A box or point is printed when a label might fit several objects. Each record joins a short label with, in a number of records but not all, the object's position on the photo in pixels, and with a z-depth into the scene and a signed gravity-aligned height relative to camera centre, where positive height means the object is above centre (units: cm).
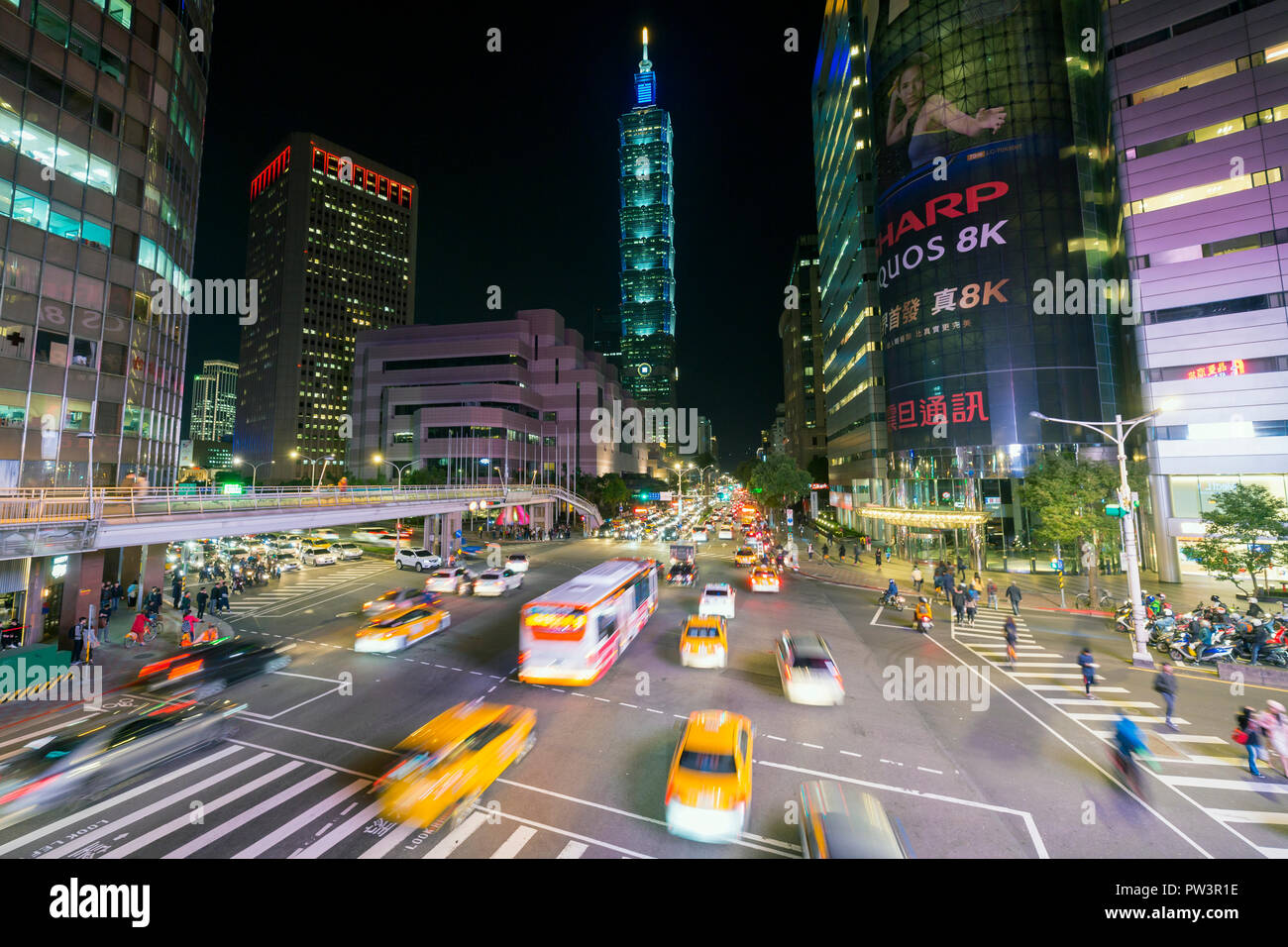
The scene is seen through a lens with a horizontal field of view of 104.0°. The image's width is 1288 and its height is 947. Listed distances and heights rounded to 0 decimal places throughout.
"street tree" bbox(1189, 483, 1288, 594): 2459 -169
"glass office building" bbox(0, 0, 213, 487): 2378 +1468
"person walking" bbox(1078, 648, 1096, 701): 1521 -508
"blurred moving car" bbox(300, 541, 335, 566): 4081 -390
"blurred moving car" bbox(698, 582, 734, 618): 2375 -468
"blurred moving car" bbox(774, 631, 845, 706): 1494 -524
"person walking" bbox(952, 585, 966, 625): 2397 -480
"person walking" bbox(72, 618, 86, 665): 1828 -477
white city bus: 1579 -415
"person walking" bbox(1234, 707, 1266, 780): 1128 -532
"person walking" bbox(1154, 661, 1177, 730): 1323 -492
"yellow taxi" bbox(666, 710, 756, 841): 893 -519
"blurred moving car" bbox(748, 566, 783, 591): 3148 -487
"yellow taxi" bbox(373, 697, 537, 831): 936 -520
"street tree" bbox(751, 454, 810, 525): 6525 +307
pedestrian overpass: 1592 -29
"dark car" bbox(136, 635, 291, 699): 1639 -561
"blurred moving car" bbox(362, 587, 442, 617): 2373 -456
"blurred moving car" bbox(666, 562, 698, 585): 3434 -483
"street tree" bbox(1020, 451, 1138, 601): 2736 -3
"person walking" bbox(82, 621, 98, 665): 1820 -481
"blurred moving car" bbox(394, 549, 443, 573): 3866 -414
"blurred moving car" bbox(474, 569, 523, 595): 2982 -461
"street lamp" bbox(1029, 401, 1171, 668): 1848 -301
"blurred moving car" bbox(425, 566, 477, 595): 3062 -458
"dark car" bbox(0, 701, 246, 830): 1023 -572
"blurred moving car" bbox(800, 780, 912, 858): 738 -515
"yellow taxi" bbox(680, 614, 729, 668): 1805 -513
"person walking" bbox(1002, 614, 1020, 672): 1827 -491
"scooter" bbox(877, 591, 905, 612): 2734 -543
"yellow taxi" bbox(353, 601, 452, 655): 1991 -501
